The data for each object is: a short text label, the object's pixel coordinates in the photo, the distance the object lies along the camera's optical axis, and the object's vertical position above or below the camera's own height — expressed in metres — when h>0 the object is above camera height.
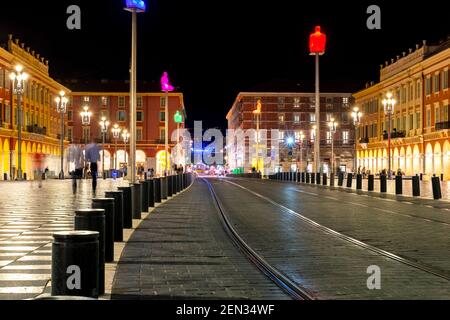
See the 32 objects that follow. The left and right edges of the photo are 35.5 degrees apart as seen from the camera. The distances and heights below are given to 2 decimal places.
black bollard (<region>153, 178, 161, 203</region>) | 28.08 -0.79
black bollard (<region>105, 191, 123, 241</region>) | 13.50 -0.80
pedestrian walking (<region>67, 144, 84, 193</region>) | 32.00 +0.40
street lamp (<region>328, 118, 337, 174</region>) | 70.04 +4.53
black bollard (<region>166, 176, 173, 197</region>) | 34.53 -0.77
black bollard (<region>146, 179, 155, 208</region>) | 24.56 -0.83
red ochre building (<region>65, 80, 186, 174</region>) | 126.12 +10.33
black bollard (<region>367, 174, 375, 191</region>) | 41.29 -0.78
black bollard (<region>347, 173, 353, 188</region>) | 47.90 -0.71
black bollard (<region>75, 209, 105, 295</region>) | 8.99 -0.63
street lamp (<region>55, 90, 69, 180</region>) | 59.89 +5.86
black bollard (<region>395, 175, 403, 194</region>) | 35.65 -0.78
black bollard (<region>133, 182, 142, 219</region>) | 19.43 -0.91
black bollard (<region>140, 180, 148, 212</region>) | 22.30 -0.87
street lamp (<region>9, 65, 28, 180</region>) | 49.42 +6.41
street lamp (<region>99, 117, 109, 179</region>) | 79.19 +5.36
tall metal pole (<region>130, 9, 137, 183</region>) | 26.28 +3.14
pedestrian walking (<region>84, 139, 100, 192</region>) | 29.10 +0.69
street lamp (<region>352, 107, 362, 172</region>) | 62.97 +4.92
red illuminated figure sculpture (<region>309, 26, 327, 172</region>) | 56.19 +10.19
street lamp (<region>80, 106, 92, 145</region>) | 63.62 +5.06
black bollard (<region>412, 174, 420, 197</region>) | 33.72 -0.74
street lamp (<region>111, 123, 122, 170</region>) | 86.68 +5.03
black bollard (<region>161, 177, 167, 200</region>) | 31.78 -0.84
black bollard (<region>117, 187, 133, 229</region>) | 16.20 -0.88
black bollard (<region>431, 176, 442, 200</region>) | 30.77 -0.94
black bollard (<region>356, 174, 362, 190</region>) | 43.86 -0.77
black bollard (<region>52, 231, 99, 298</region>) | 6.89 -0.90
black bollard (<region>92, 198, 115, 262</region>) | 10.93 -0.79
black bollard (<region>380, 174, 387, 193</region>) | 38.47 -0.76
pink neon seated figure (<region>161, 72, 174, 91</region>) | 47.06 +5.91
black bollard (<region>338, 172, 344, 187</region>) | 51.97 -0.75
